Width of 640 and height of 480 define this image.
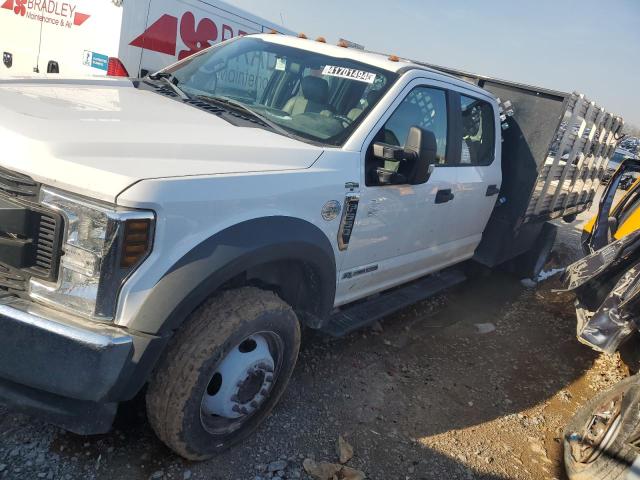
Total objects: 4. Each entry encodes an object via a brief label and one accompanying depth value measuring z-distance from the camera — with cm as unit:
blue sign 716
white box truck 709
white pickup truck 201
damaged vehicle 280
